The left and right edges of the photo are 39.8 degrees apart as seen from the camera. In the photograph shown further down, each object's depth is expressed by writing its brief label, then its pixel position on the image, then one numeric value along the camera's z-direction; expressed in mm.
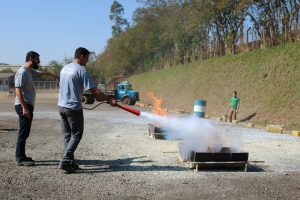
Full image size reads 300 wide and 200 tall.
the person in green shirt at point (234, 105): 21453
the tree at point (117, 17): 103938
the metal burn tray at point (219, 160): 8047
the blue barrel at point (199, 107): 20844
